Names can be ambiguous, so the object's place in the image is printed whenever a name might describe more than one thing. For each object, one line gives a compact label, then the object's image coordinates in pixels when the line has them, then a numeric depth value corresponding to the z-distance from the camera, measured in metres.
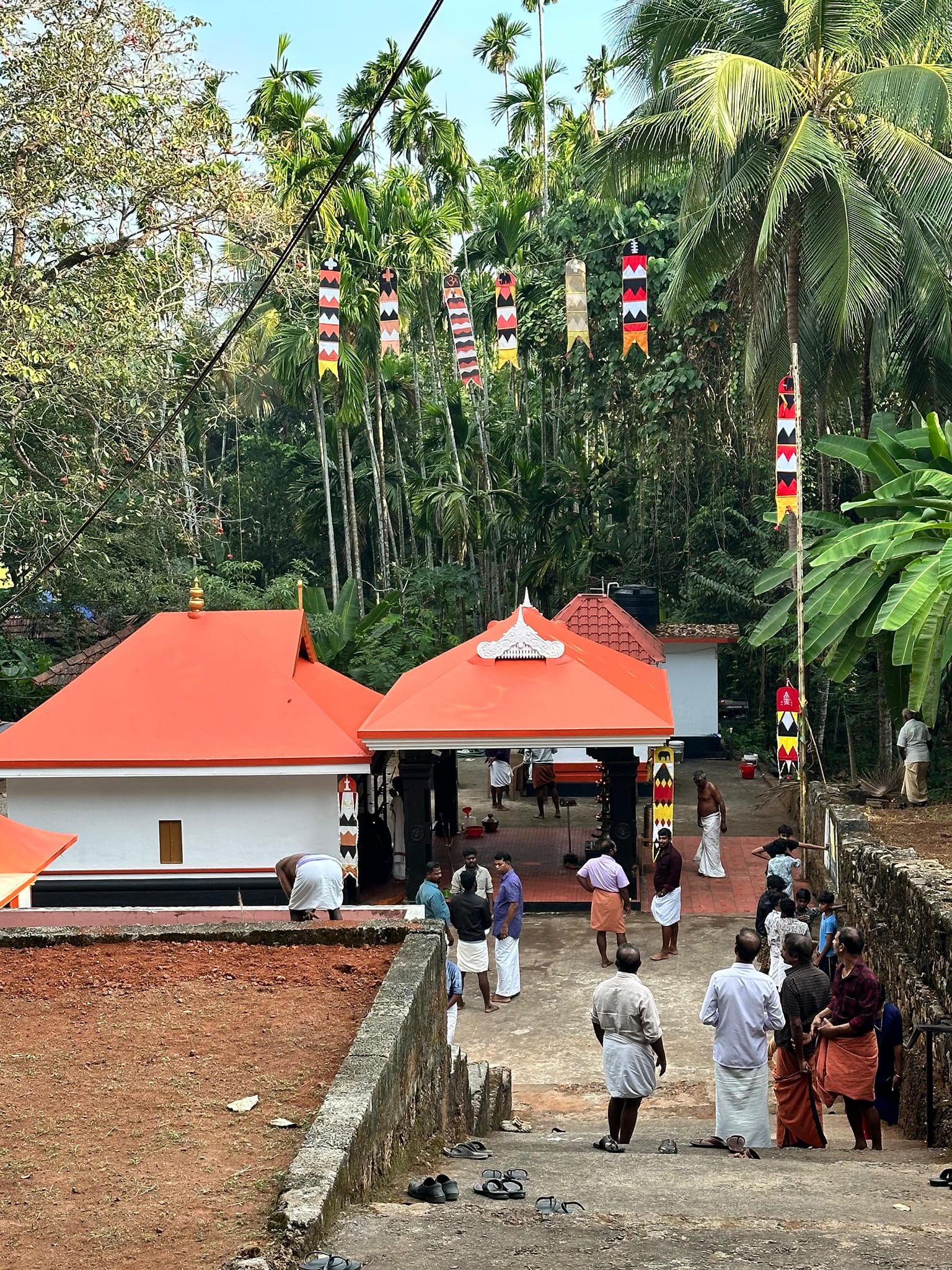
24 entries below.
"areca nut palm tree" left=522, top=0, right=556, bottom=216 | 32.88
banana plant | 13.44
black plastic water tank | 25.16
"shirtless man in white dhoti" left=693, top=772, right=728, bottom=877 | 15.48
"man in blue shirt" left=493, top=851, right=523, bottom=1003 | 11.74
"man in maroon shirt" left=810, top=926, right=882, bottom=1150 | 7.59
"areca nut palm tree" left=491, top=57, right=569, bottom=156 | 34.41
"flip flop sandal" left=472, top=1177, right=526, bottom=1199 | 5.30
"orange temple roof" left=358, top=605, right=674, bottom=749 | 14.77
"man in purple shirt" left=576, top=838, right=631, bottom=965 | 12.62
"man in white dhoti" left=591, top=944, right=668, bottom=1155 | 7.48
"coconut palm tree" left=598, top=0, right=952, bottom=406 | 17.70
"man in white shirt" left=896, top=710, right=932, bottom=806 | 14.95
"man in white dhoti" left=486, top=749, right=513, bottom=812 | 21.20
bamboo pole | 15.45
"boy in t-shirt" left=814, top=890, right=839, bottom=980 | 9.88
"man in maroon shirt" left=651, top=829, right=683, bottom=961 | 12.88
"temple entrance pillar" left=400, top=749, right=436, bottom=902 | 15.30
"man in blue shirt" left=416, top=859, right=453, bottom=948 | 10.85
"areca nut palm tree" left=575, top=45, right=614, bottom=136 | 36.03
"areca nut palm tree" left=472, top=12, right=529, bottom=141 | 37.22
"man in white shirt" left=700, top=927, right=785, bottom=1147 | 7.44
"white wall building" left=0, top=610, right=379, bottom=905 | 15.14
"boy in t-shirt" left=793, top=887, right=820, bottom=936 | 10.34
